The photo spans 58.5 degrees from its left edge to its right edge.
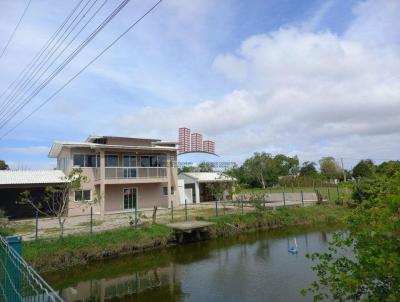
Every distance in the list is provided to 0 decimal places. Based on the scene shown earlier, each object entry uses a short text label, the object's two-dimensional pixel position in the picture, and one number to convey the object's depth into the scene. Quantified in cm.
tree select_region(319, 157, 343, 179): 8010
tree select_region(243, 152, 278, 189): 5863
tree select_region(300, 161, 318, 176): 8449
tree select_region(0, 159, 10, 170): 5294
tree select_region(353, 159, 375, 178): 6102
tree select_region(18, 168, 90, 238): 1622
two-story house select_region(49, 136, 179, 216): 2700
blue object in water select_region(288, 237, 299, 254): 1630
